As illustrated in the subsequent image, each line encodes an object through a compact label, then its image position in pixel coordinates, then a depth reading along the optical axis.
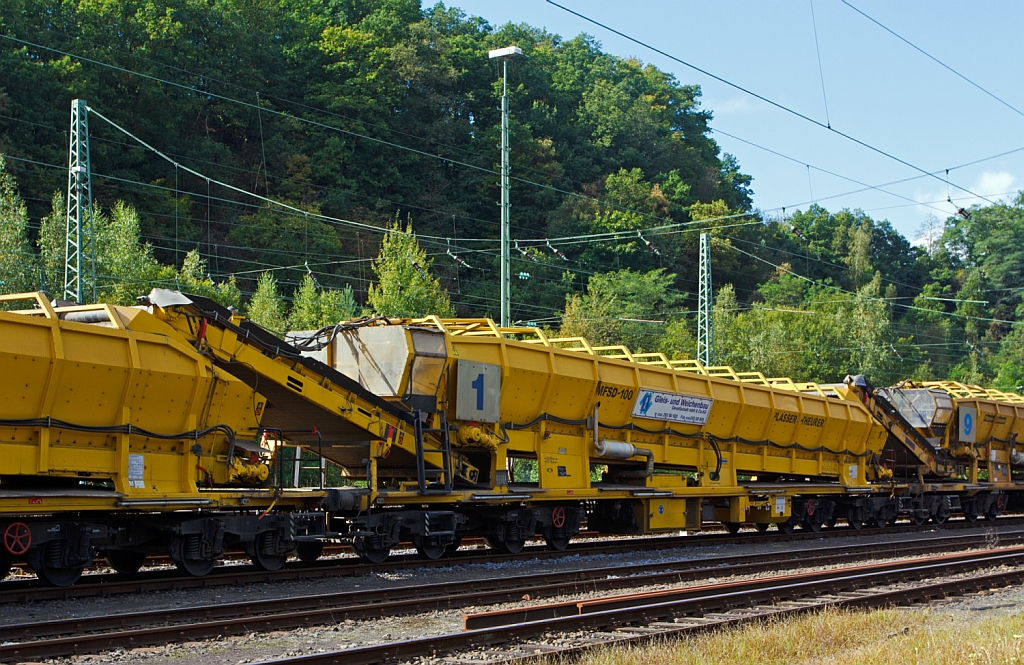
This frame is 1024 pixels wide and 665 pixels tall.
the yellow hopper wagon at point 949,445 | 27.88
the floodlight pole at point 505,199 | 27.91
